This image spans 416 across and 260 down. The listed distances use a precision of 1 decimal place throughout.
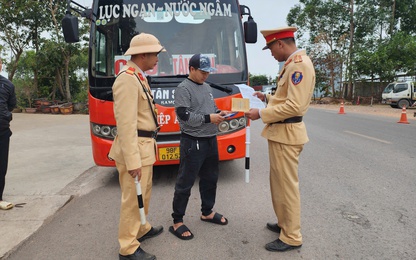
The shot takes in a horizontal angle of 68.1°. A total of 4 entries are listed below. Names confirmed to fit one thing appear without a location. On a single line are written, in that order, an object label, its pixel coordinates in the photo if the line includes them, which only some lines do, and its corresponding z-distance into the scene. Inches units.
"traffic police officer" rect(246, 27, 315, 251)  104.0
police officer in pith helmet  96.4
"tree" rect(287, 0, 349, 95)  1210.0
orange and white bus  165.2
